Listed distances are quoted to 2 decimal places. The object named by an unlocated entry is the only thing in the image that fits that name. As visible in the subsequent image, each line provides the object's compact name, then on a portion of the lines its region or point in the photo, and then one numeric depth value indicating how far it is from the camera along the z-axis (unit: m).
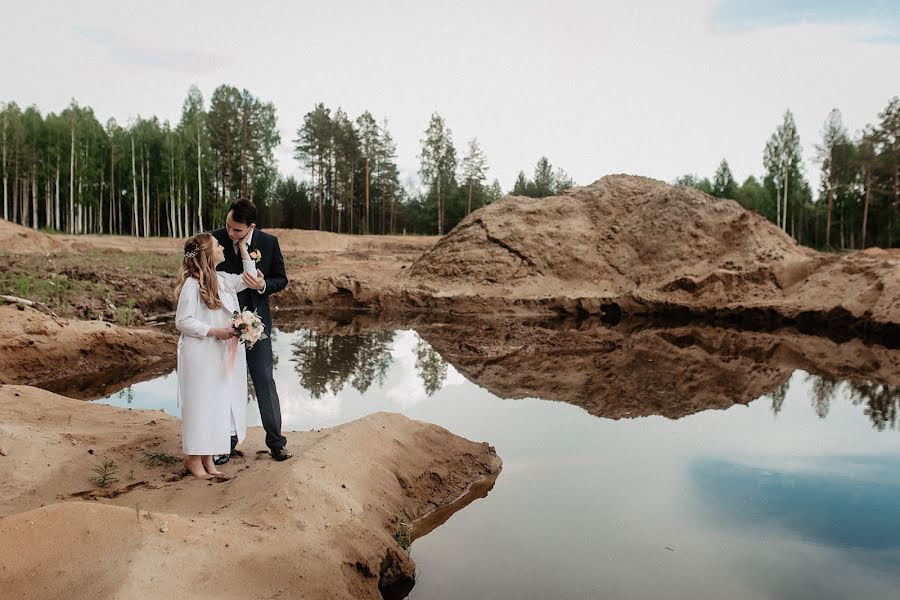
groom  5.46
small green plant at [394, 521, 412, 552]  4.71
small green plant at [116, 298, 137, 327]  13.48
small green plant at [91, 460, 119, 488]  5.02
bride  5.11
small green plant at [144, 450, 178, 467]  5.50
